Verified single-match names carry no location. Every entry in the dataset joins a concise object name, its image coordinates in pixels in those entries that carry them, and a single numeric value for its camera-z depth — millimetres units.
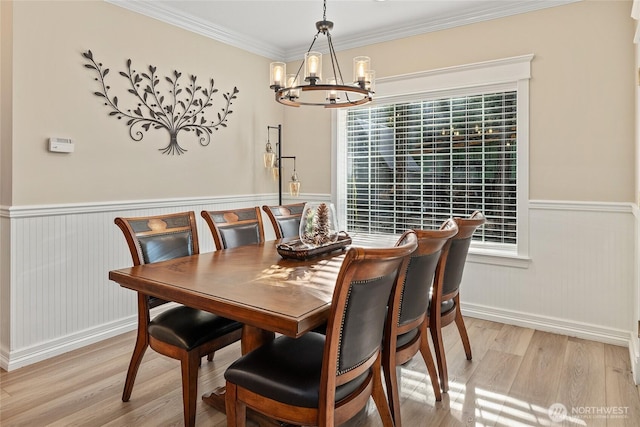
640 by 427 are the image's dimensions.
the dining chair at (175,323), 1952
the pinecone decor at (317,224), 2395
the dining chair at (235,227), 2725
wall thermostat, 2816
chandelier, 2326
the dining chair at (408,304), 1773
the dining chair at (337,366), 1376
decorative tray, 2258
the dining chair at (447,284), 2264
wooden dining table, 1425
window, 3510
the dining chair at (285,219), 3184
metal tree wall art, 3205
